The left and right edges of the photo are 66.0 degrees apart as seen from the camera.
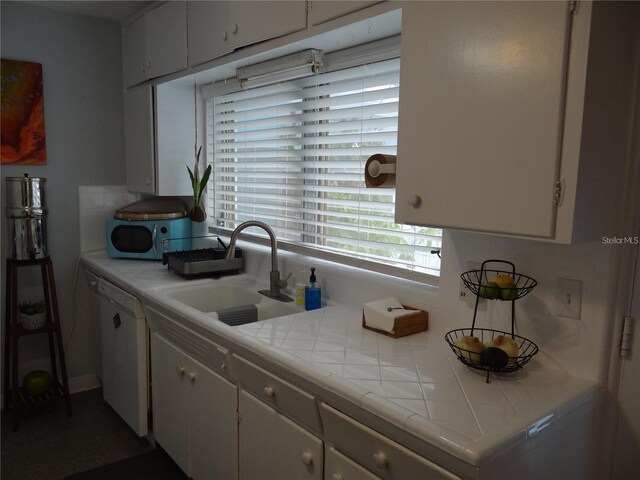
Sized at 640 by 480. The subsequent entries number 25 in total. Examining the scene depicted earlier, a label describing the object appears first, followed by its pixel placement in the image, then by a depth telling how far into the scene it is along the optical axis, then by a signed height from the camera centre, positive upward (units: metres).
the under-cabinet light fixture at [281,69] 2.10 +0.50
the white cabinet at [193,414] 1.85 -0.99
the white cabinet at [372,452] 1.10 -0.65
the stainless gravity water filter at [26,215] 2.75 -0.24
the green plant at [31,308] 2.88 -0.80
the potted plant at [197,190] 3.05 -0.09
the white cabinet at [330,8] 1.63 +0.58
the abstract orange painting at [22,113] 2.88 +0.35
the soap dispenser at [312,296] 2.10 -0.50
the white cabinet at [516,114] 1.10 +0.17
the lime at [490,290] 1.39 -0.31
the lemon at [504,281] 1.40 -0.28
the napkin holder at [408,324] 1.67 -0.50
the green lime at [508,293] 1.38 -0.31
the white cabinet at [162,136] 3.04 +0.25
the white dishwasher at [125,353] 2.47 -0.95
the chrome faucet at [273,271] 2.32 -0.44
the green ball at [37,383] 2.93 -1.25
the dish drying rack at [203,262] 2.51 -0.44
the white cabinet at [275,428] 1.43 -0.79
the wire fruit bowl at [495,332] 1.31 -0.45
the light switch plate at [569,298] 1.37 -0.32
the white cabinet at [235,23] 1.89 +0.65
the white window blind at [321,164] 2.00 +0.07
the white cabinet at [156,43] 2.61 +0.76
